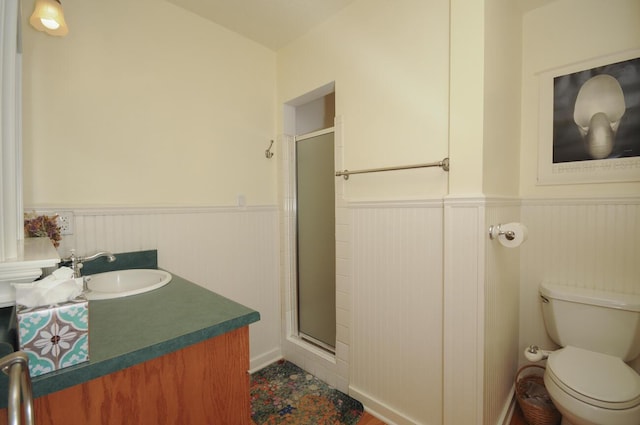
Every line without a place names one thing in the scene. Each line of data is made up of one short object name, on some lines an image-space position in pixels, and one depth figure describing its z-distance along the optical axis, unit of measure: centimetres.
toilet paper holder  135
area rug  171
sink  144
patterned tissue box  63
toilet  120
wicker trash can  154
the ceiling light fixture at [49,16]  120
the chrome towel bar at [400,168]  143
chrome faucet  126
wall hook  236
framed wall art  151
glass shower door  219
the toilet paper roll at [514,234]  135
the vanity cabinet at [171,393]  70
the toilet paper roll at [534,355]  158
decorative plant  129
